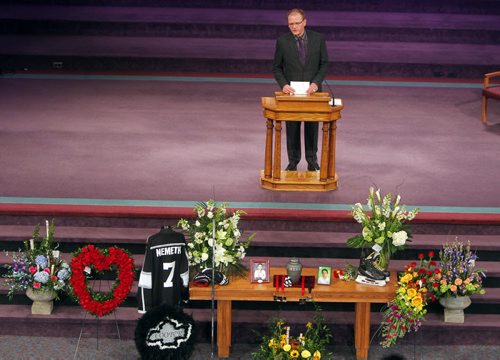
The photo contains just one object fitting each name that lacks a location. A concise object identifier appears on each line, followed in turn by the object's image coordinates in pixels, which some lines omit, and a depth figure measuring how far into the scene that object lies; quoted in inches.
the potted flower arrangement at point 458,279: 696.4
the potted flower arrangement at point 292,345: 662.5
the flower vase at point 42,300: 717.9
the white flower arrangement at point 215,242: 685.9
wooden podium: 783.1
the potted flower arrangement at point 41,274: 708.7
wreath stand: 717.9
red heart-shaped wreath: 685.3
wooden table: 678.5
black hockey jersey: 669.9
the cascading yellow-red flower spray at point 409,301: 670.5
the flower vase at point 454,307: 709.3
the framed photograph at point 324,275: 687.7
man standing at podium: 812.0
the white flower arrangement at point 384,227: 692.1
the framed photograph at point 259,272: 689.6
